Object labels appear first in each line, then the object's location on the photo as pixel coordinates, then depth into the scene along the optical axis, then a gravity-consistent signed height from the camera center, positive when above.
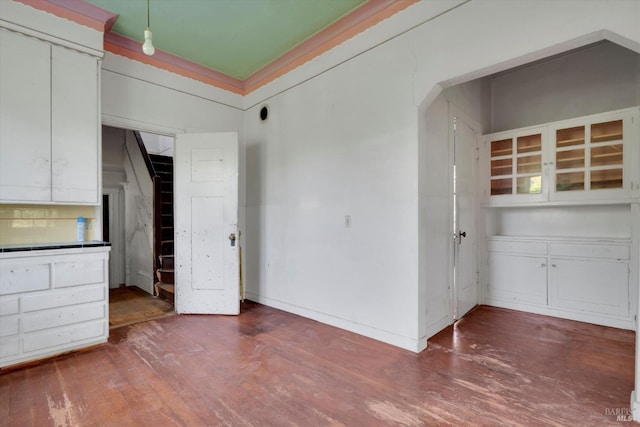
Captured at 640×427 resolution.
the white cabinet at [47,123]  2.39 +0.77
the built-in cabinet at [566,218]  3.07 -0.08
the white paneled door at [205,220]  3.62 -0.08
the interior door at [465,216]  3.37 -0.05
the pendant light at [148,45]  2.02 +1.14
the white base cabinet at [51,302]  2.34 -0.73
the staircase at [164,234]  4.36 -0.31
